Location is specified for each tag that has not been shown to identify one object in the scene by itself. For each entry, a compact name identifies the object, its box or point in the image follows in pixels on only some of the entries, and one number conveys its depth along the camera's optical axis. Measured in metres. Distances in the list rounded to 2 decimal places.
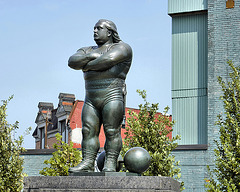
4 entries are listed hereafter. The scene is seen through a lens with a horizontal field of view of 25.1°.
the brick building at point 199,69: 21.58
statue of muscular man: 8.67
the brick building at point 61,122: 37.44
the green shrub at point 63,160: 18.47
